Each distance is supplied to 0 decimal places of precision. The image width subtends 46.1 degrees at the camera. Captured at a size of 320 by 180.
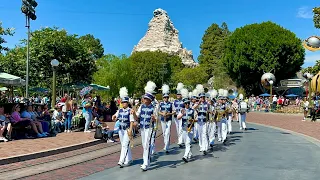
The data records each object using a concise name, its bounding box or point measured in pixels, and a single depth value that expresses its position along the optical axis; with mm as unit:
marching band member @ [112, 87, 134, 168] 9281
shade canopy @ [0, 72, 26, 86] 15322
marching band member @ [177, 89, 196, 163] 10258
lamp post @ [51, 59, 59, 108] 19241
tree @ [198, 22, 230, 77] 92625
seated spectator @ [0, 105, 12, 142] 12560
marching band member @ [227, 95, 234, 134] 17278
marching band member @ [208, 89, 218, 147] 12872
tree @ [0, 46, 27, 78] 33812
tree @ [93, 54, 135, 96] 64625
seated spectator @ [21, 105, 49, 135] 14080
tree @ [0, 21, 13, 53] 18438
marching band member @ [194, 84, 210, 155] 11602
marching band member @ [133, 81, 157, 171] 9195
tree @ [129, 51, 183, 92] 81750
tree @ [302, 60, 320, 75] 37644
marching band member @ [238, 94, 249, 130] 20094
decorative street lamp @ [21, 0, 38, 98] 23609
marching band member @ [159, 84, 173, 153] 12102
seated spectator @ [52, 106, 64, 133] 15852
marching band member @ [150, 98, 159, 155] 9386
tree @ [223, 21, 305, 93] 56594
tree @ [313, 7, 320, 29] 37812
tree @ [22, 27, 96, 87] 33562
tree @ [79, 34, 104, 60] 97862
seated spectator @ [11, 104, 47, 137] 13414
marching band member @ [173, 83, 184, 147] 13558
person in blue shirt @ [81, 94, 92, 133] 16234
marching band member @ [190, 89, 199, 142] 11897
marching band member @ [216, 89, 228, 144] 14603
